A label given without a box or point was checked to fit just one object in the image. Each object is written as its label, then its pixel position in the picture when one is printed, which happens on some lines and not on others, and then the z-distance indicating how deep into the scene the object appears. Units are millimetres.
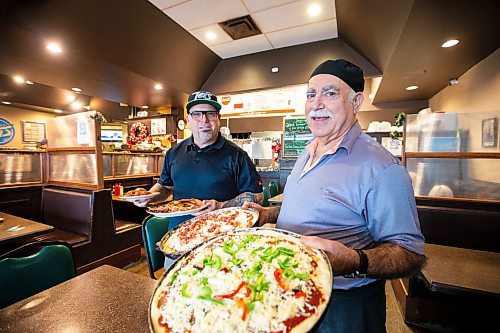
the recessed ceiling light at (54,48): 3064
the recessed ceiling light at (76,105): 7541
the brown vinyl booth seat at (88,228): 3062
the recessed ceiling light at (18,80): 5383
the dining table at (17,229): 2088
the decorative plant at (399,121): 2642
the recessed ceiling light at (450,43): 2696
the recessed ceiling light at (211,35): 4001
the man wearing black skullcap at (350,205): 890
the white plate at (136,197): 1745
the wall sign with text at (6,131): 7973
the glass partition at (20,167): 3355
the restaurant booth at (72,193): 3094
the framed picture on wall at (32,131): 8461
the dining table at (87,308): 918
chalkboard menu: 4668
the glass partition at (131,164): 4234
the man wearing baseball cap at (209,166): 1876
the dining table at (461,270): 1566
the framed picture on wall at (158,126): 7215
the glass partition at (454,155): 2299
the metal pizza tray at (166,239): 1145
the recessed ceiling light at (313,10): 3312
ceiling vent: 3609
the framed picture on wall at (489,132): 2357
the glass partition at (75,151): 3102
